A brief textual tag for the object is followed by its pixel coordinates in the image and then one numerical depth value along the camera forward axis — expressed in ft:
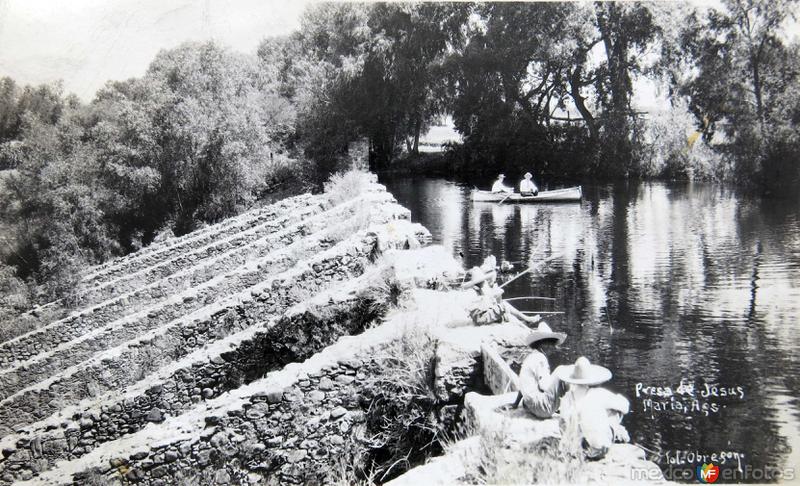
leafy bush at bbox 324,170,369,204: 36.20
